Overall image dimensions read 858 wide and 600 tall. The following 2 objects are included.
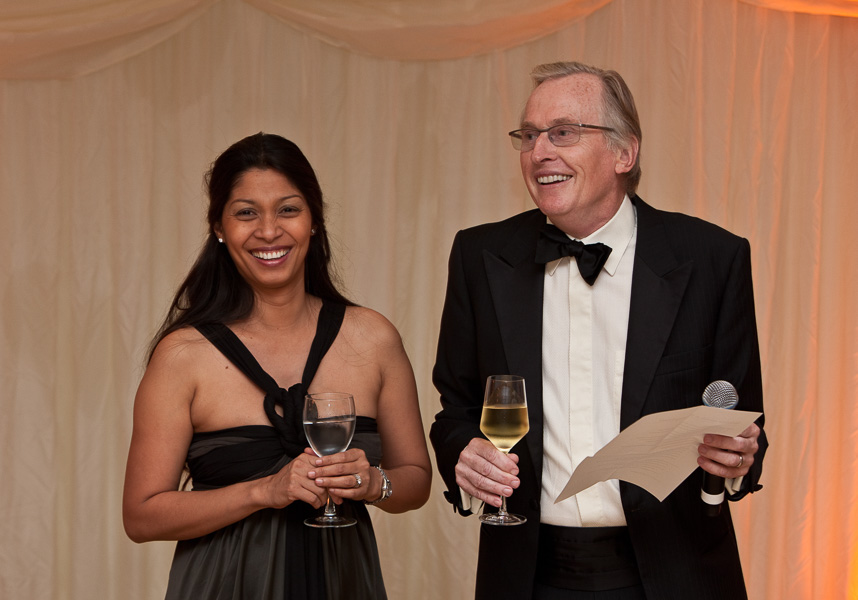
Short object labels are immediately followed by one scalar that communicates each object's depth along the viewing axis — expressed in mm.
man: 2170
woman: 2340
